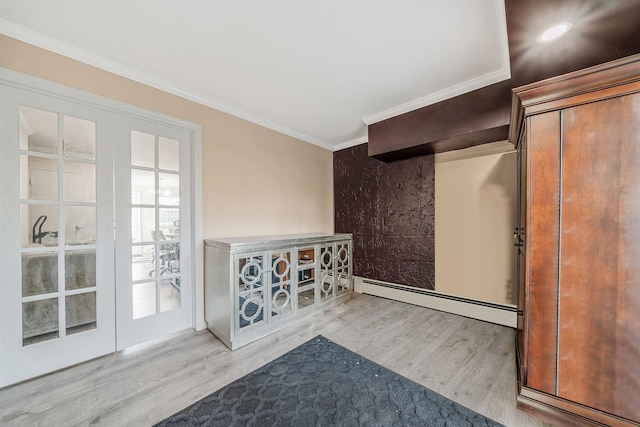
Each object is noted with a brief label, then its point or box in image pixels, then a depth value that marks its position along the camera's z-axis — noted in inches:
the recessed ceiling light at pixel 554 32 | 43.4
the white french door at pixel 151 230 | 80.7
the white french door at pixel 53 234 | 63.7
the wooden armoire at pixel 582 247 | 45.2
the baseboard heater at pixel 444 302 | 100.3
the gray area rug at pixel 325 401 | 53.4
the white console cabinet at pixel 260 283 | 83.6
